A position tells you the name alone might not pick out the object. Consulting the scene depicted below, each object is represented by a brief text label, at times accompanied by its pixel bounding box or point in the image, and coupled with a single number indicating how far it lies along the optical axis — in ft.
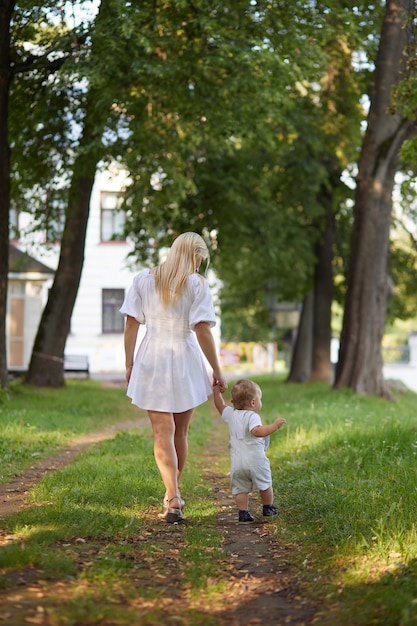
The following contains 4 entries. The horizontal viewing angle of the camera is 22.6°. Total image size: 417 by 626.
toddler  26.35
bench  111.55
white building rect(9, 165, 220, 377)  148.15
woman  26.43
